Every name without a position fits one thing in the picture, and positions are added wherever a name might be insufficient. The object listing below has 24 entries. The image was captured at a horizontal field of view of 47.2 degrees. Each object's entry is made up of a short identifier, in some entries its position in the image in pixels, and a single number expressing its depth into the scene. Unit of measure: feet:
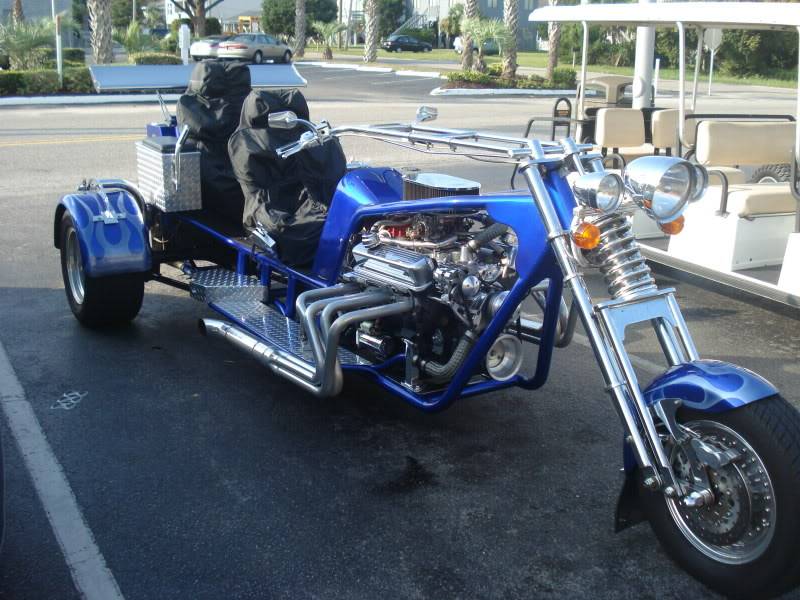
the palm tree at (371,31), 121.71
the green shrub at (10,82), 74.33
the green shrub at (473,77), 96.53
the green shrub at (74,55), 112.10
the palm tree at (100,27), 82.69
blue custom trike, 10.44
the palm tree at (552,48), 100.22
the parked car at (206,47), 107.45
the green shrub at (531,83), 96.43
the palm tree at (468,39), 100.53
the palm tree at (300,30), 130.93
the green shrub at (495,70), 104.45
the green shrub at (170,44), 124.09
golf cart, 20.06
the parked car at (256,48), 115.75
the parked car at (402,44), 182.39
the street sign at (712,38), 27.84
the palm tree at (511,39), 98.27
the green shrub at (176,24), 145.57
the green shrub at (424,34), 201.26
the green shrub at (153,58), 88.89
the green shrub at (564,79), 100.42
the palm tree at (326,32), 147.54
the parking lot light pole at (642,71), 31.27
